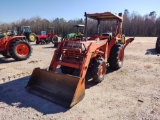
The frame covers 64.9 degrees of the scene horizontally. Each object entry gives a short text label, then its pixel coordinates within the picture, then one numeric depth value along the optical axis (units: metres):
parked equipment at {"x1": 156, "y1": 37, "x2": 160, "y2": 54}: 7.83
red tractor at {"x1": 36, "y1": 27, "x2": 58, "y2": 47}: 13.27
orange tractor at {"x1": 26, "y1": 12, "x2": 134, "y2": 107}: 2.94
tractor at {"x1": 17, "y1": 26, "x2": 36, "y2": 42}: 15.23
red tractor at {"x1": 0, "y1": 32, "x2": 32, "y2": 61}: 6.15
